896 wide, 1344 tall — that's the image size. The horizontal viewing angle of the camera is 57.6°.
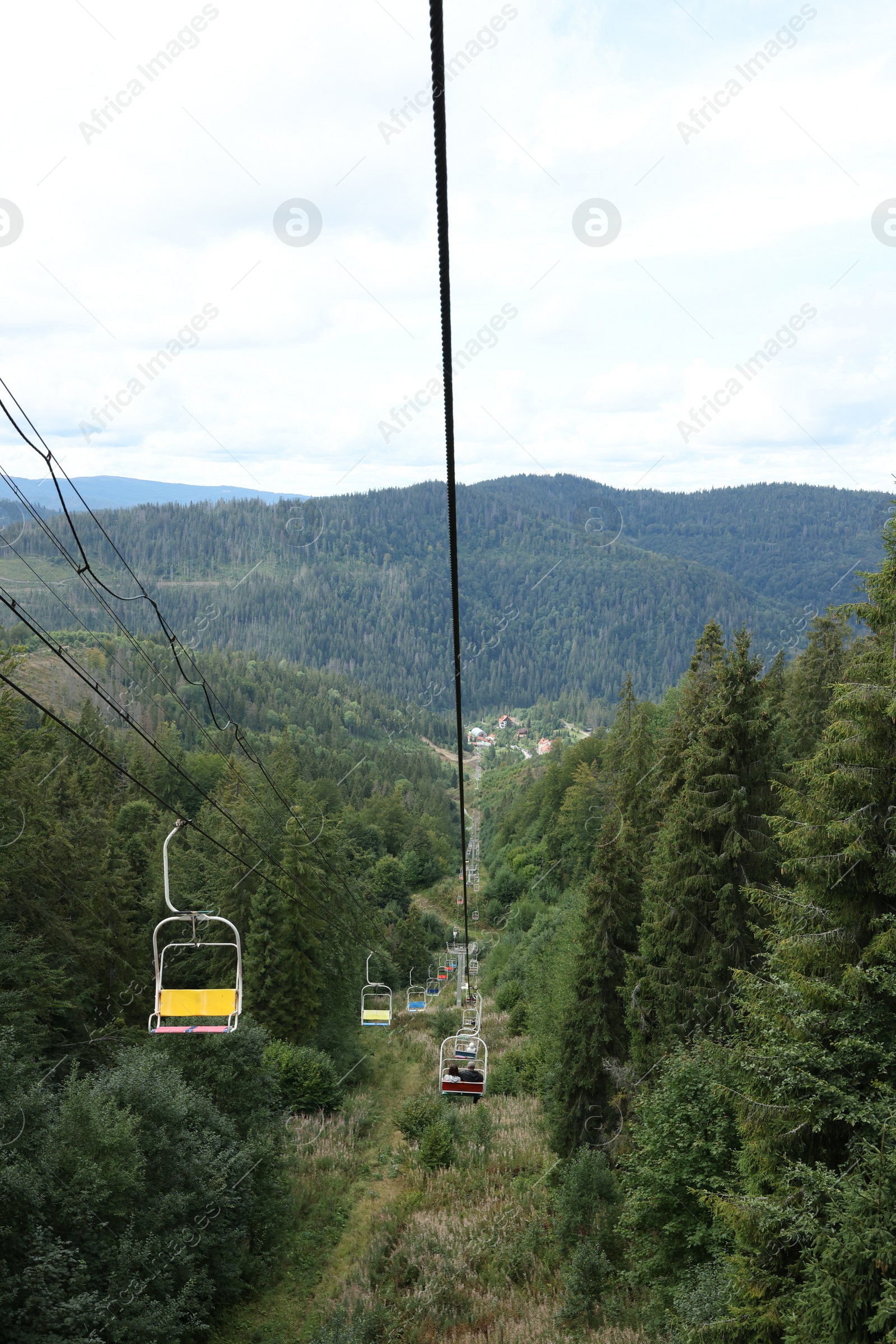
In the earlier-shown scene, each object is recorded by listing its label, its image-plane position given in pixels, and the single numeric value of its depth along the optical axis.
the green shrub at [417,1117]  27.98
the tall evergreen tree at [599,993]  22.20
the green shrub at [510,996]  40.50
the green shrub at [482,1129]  26.17
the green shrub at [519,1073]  30.95
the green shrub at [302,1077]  28.62
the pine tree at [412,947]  51.66
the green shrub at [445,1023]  39.06
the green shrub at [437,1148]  24.69
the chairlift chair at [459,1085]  17.53
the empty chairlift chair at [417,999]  37.59
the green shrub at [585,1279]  16.47
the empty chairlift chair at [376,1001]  42.75
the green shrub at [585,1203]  18.55
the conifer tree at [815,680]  29.70
